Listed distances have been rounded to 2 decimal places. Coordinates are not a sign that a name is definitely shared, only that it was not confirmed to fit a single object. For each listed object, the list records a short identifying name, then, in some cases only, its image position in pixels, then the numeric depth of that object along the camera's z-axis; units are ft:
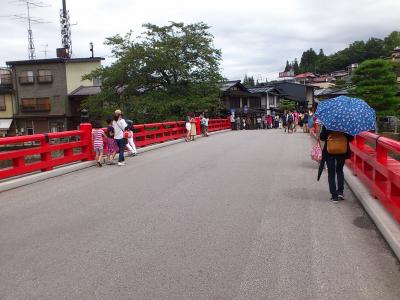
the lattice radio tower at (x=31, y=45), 174.29
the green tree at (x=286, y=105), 201.79
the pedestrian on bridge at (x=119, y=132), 40.06
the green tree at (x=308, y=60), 521.24
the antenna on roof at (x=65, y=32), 158.92
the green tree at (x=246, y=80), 436.76
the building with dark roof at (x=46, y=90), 149.07
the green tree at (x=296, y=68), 513.04
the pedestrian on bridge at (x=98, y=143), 38.93
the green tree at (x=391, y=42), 341.49
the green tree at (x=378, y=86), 117.70
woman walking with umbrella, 21.21
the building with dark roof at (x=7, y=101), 151.12
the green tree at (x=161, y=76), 96.12
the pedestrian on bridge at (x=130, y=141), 46.78
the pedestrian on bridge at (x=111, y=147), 40.30
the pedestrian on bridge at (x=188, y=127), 73.05
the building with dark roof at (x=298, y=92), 232.94
